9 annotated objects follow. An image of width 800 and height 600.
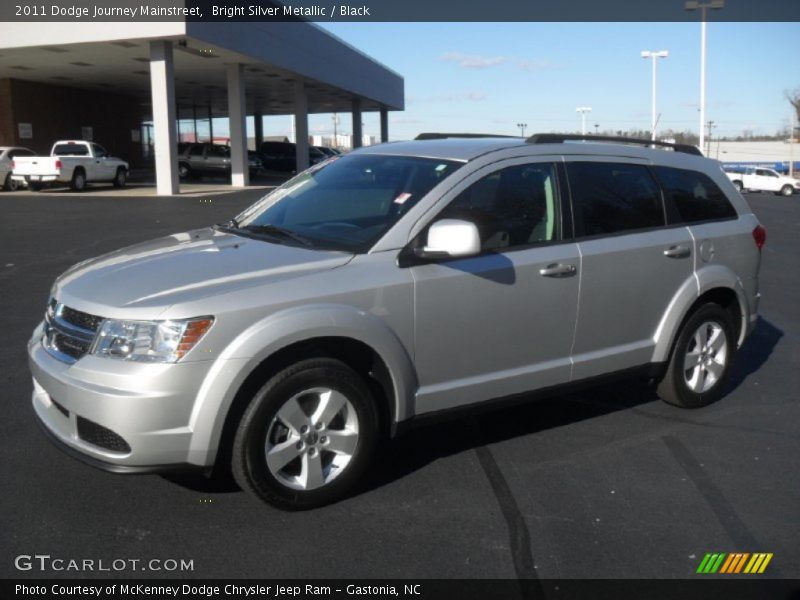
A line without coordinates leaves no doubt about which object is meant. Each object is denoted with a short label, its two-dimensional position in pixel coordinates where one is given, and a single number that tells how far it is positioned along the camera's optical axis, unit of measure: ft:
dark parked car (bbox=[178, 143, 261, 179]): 131.64
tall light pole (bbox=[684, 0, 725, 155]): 108.88
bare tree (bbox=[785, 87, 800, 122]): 249.75
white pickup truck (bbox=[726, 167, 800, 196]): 154.81
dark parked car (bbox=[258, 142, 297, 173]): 157.48
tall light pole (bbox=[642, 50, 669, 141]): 156.35
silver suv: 11.93
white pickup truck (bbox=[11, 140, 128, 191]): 88.17
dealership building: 86.12
